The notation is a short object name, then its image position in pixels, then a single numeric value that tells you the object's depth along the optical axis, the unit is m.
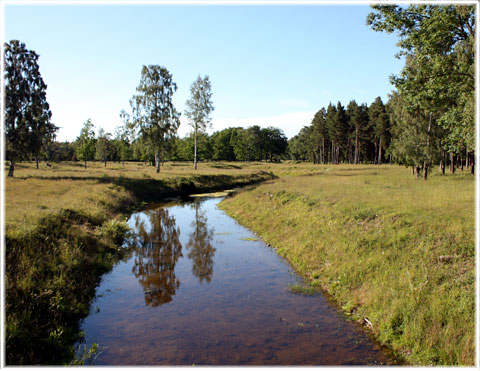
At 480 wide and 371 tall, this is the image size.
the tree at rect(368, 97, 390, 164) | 77.25
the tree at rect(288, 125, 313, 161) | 125.50
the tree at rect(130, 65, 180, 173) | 55.22
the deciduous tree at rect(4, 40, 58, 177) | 38.34
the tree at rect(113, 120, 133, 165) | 99.38
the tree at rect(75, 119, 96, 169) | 71.12
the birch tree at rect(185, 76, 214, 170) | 68.81
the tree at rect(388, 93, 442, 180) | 39.12
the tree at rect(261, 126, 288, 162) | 132.75
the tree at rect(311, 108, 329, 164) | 99.06
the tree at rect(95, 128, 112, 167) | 92.06
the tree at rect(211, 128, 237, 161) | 120.70
